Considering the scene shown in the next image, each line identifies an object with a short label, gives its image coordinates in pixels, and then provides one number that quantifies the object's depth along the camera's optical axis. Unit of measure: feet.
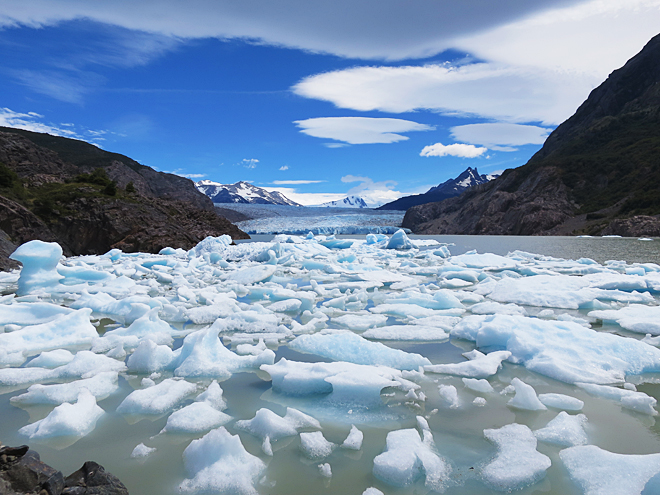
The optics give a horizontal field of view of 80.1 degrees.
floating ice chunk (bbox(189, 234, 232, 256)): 53.55
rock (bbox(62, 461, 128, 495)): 4.89
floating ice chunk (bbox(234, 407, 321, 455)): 7.19
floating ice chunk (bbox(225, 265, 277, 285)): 27.85
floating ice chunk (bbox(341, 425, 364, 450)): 6.77
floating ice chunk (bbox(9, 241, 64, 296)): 23.86
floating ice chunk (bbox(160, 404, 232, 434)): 7.48
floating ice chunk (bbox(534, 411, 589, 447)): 7.00
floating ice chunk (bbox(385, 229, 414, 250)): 72.68
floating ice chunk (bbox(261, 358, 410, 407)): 8.70
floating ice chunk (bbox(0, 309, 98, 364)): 12.44
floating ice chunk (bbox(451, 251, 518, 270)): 36.14
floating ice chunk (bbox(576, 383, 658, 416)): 8.18
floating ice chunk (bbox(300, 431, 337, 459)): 6.61
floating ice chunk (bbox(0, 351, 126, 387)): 9.98
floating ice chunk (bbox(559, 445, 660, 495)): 5.62
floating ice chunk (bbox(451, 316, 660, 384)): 10.08
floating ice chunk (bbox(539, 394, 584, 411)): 8.31
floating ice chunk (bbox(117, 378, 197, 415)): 8.28
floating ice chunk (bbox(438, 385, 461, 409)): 8.53
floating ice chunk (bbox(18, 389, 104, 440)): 7.24
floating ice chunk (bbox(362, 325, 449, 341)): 13.64
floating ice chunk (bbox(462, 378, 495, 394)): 9.21
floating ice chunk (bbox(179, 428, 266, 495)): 5.71
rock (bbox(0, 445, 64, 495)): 4.61
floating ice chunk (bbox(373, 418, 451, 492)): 5.91
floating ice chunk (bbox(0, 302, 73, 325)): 15.44
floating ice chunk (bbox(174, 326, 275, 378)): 10.41
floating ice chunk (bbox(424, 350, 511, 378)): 10.09
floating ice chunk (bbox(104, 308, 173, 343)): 13.50
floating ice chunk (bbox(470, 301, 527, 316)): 16.78
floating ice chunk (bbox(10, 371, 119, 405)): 8.74
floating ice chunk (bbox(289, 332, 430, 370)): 10.78
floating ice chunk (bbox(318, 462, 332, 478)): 6.03
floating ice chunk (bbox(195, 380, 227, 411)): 8.44
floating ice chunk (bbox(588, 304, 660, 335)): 13.94
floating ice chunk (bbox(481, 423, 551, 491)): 5.84
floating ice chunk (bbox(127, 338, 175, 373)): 10.66
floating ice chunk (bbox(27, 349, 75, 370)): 11.03
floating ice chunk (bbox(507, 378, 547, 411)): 8.27
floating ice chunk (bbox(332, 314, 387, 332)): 15.23
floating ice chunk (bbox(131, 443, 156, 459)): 6.56
